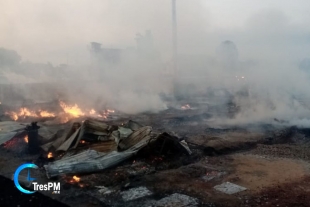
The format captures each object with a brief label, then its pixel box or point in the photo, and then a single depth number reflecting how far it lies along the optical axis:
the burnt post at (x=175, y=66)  28.94
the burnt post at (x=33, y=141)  9.98
